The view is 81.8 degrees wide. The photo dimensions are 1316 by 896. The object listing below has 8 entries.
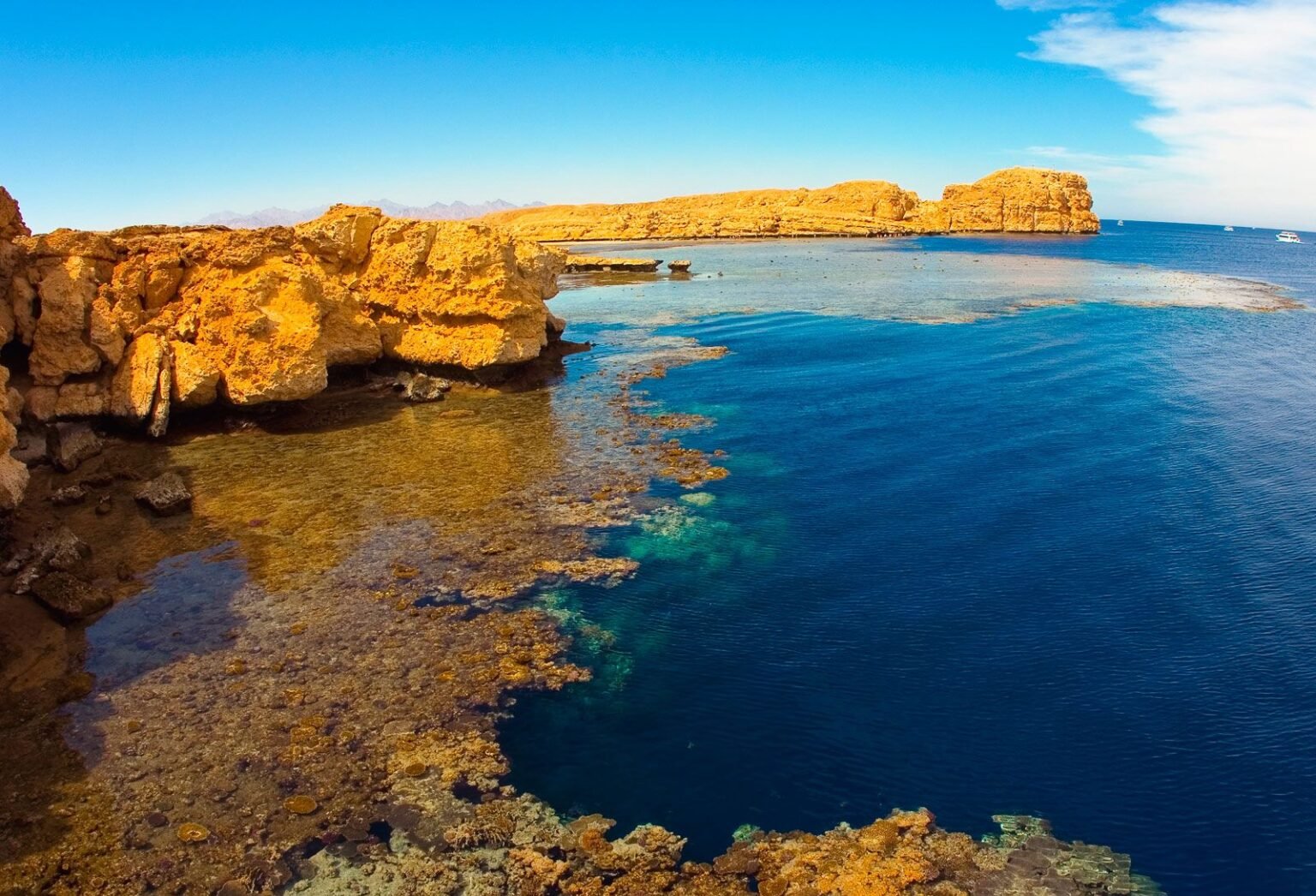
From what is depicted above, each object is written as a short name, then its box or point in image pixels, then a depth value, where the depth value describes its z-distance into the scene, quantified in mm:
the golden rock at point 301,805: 10938
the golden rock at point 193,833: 10453
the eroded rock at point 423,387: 32500
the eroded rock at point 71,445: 23266
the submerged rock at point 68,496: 21062
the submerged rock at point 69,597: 15820
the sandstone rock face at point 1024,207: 184000
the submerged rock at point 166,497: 20828
